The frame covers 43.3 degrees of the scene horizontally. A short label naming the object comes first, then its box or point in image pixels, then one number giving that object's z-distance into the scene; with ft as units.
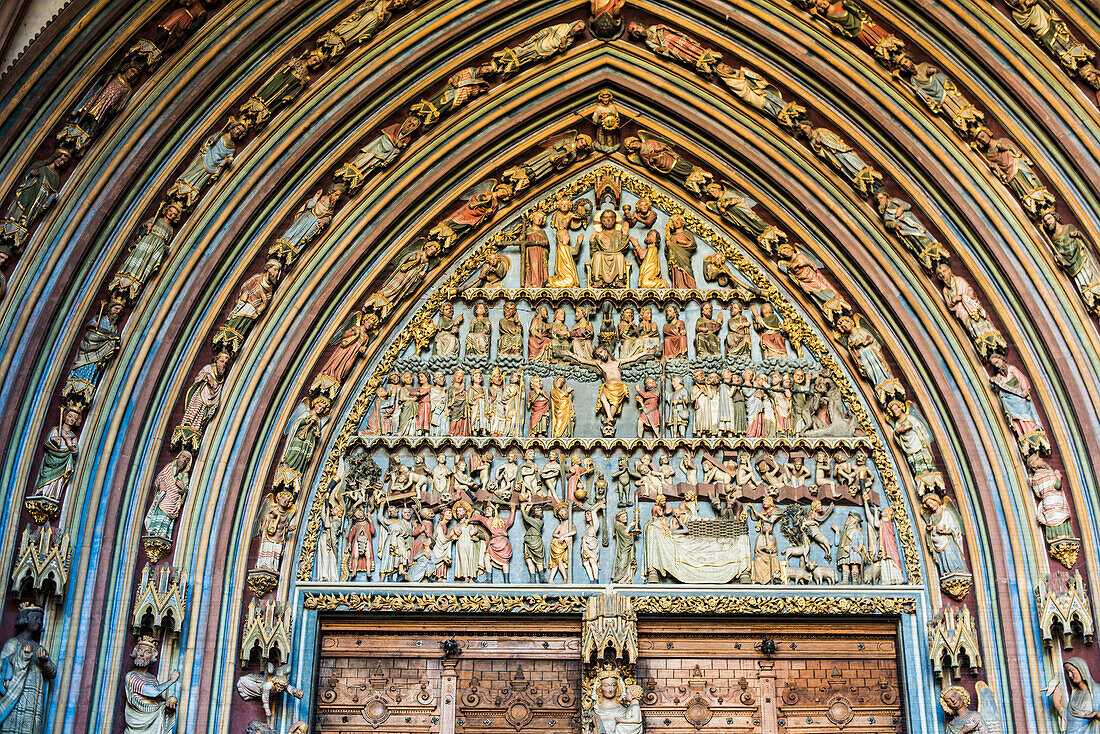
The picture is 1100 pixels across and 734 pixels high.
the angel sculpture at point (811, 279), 40.83
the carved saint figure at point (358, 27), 39.27
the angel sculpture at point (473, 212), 41.63
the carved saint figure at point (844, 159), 40.16
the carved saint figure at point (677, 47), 41.14
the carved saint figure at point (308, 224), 39.42
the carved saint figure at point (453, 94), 40.73
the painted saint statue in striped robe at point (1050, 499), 36.50
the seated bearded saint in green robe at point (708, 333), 40.73
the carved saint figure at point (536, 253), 41.88
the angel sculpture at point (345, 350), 39.50
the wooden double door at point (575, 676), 36.86
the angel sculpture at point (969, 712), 35.42
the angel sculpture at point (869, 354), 39.81
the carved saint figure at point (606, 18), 41.52
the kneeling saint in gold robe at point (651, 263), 41.75
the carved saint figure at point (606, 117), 42.34
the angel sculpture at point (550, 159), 42.42
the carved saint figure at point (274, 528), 37.27
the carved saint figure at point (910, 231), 39.50
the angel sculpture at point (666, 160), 42.27
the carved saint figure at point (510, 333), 40.83
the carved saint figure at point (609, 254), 41.73
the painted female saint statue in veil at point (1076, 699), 34.37
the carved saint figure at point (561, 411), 39.73
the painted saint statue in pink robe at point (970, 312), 38.40
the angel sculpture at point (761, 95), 40.60
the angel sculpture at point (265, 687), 35.27
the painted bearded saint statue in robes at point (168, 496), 36.06
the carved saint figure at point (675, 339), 40.75
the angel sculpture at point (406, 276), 40.68
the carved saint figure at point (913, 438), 38.93
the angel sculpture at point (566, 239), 41.78
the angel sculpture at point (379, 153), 40.22
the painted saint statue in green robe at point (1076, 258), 37.27
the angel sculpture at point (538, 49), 41.14
